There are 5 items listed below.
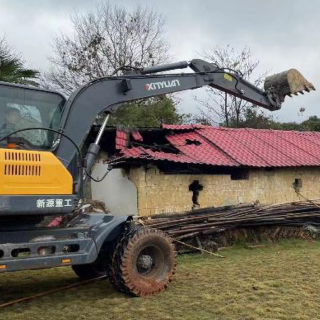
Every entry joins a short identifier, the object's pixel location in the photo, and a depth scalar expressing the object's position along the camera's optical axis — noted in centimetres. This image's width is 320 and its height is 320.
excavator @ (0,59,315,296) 584
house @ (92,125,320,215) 1419
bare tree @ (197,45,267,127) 3425
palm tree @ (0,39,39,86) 1207
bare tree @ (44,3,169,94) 2970
